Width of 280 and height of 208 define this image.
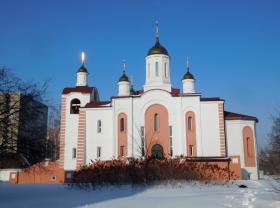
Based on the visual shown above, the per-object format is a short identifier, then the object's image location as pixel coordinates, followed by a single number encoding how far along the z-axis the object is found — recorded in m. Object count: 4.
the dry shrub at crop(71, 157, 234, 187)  20.70
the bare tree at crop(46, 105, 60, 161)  46.69
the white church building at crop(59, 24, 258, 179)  34.91
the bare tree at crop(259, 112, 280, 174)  16.38
